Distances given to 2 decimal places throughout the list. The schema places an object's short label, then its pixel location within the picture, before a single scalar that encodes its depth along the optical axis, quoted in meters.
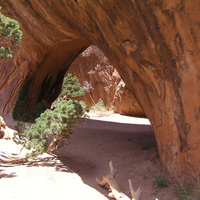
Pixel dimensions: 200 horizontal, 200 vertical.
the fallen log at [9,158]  5.93
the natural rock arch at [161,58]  3.99
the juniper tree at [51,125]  5.83
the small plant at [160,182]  4.41
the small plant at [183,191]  3.75
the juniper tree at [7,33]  5.00
